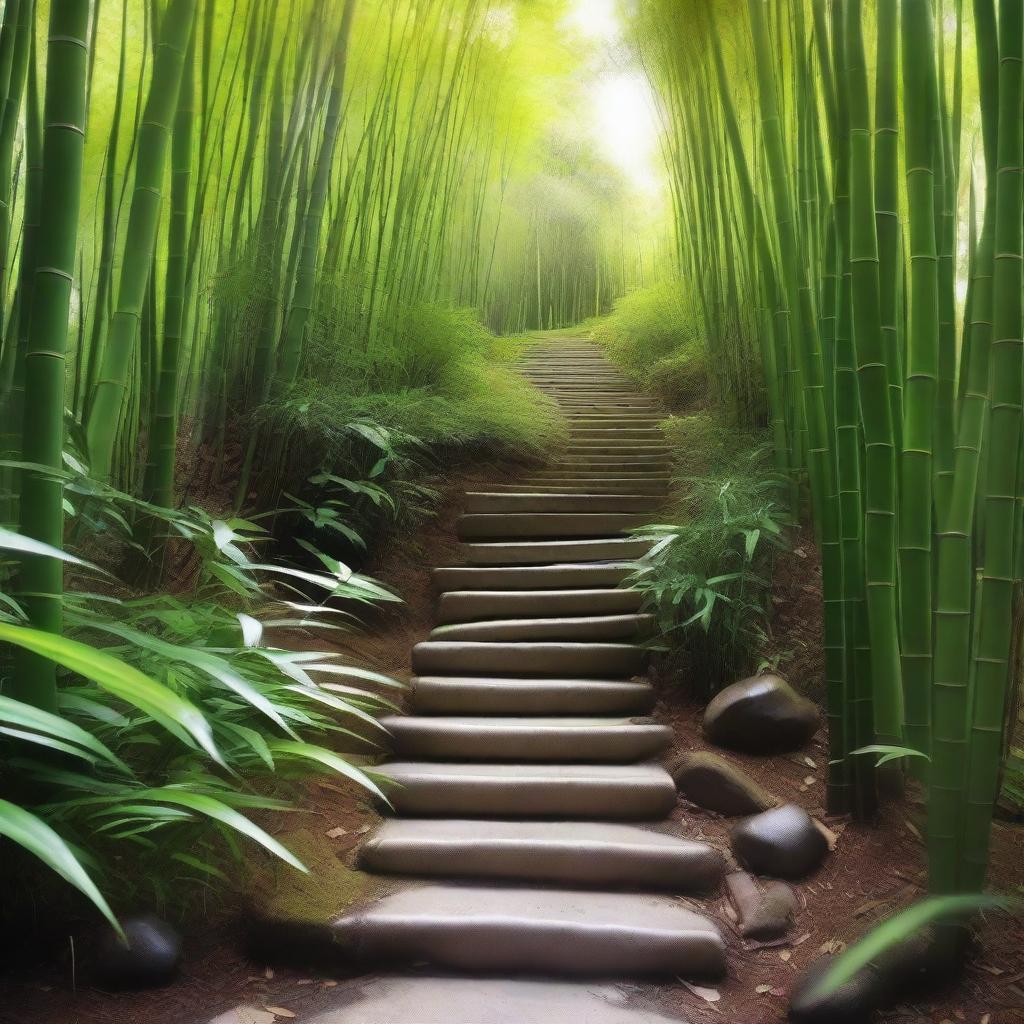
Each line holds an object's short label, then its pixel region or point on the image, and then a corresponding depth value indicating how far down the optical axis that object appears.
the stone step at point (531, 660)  2.62
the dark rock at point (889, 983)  1.29
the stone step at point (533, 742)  2.24
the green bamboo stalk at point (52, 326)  1.15
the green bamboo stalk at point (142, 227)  1.56
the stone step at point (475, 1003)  1.36
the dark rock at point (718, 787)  1.96
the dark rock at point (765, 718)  2.11
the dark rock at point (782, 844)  1.74
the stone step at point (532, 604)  2.90
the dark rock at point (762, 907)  1.61
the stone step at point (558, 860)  1.77
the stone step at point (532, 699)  2.45
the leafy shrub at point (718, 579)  2.33
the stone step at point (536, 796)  2.02
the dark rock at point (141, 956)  1.27
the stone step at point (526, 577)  3.07
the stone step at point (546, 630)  2.76
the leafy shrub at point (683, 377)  4.52
